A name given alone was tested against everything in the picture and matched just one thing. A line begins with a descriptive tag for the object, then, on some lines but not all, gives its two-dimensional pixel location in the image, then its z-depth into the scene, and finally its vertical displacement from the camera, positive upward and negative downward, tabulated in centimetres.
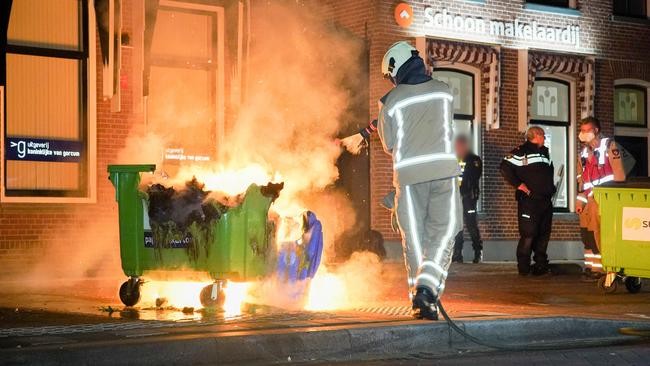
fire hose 764 -99
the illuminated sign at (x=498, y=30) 1911 +282
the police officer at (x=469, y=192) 1806 +6
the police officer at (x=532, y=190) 1494 +8
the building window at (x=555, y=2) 2077 +345
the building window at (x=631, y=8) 2209 +356
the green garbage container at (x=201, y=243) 921 -37
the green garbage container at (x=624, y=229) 1165 -33
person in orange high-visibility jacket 1304 +25
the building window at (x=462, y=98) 1980 +167
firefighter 803 +16
